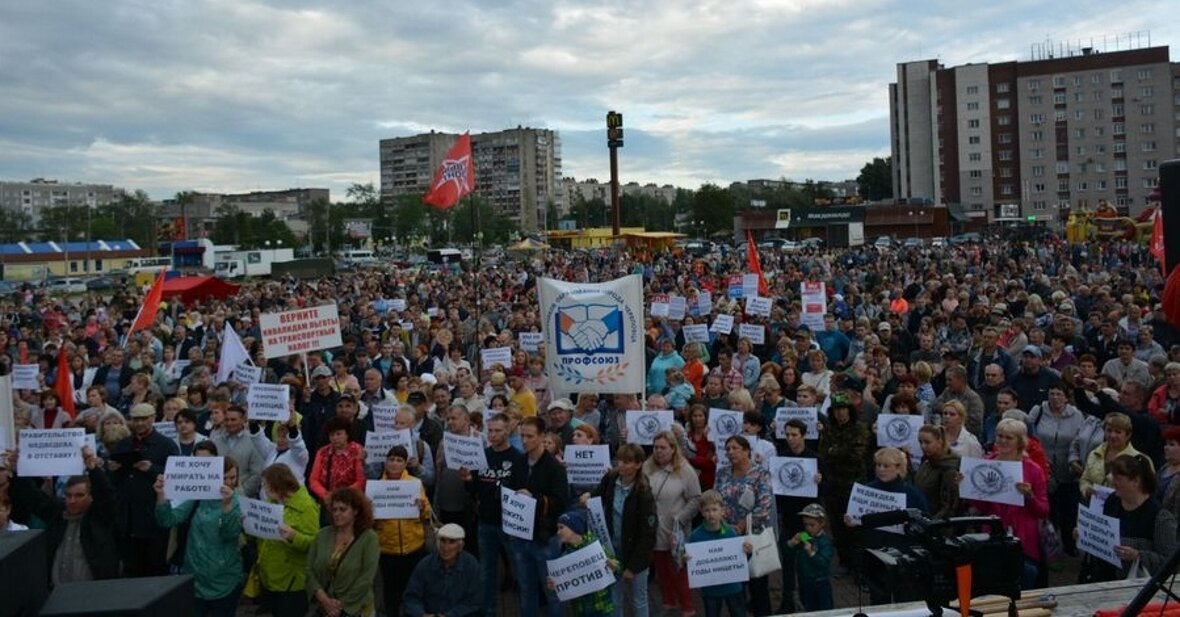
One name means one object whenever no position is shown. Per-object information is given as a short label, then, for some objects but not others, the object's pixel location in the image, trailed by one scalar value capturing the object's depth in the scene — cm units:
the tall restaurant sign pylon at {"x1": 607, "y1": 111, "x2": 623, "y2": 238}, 6869
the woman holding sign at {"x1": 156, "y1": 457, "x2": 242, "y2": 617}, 669
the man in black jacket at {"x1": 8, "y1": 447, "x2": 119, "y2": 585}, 688
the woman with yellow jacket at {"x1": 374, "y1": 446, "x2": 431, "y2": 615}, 709
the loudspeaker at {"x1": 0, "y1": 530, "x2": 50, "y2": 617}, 262
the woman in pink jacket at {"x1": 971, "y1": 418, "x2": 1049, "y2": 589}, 666
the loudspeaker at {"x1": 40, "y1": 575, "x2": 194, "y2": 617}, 257
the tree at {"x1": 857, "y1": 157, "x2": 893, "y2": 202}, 13162
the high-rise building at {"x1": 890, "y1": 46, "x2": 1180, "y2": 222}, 9938
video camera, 345
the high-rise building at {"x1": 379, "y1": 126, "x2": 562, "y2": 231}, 16825
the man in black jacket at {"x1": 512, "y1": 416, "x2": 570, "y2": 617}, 685
